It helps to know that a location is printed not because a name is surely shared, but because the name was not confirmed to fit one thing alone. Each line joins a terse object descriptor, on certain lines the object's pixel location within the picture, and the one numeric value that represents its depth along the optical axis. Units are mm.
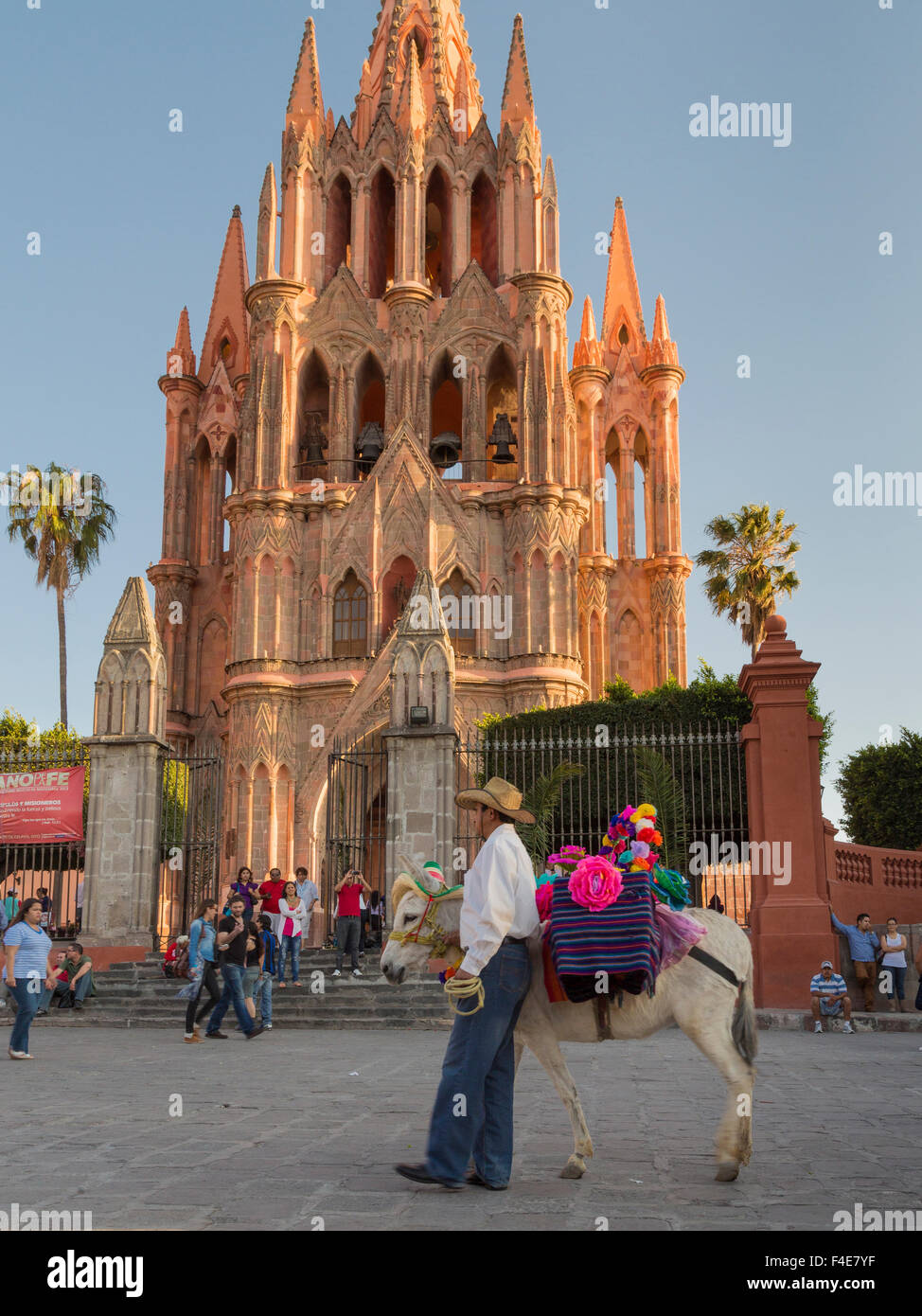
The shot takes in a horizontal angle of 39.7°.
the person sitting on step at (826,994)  15234
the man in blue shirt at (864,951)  16703
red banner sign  20375
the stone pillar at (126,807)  19312
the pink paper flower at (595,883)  5641
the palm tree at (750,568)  39719
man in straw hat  5305
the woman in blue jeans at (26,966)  11969
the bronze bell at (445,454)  40656
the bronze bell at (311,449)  40031
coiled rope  5484
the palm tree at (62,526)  44531
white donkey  5684
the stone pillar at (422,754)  18328
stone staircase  16688
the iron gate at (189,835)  19469
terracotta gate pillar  16203
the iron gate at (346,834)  19109
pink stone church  35781
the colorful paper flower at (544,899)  5922
